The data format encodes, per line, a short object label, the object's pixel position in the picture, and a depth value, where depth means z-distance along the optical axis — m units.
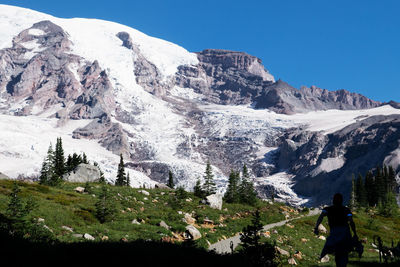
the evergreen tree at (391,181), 112.89
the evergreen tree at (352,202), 75.62
